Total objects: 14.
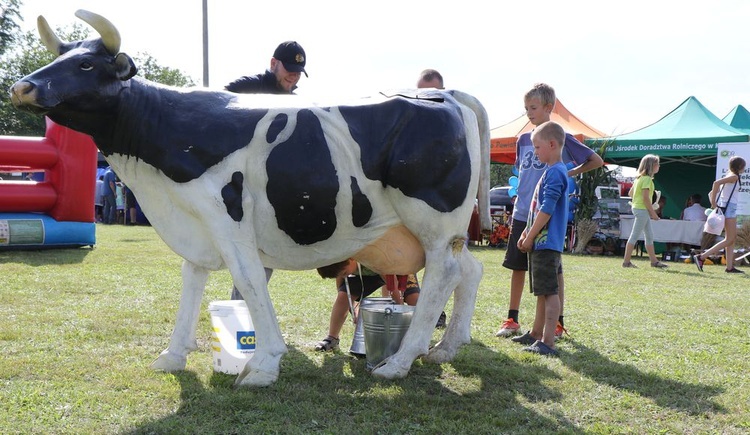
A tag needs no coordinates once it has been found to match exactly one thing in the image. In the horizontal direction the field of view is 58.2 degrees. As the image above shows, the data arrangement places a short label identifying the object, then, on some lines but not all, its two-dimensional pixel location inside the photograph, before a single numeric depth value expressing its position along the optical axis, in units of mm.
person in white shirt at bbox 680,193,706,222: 14289
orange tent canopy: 15664
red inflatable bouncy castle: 9273
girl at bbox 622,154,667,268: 10727
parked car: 18344
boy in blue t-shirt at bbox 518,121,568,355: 4578
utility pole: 13000
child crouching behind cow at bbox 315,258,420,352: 4645
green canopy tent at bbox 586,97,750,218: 13727
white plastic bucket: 3803
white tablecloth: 13258
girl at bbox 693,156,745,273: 10648
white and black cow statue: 3465
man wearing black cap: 4801
